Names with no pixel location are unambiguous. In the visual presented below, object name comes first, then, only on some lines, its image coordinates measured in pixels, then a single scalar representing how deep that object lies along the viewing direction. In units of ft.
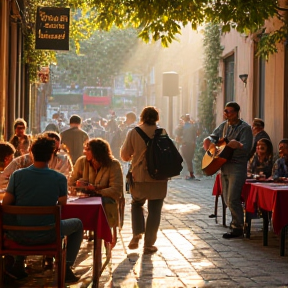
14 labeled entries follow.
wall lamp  68.18
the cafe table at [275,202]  31.81
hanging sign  56.34
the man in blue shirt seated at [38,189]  23.58
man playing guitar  37.35
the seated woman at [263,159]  39.78
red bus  225.76
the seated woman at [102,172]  30.30
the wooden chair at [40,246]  23.06
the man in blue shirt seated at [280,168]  38.50
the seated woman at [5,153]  31.73
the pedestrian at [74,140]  49.37
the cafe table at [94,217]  26.21
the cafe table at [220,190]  37.69
